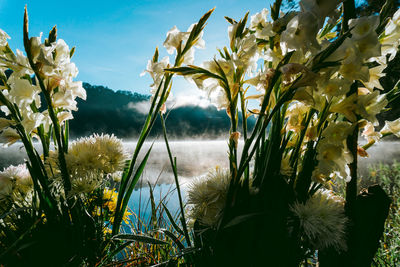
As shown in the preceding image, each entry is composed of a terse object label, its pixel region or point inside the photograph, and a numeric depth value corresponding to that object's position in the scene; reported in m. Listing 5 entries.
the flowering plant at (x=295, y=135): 0.37
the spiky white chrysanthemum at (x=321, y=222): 0.41
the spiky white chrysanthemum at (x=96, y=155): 0.54
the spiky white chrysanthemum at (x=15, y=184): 0.66
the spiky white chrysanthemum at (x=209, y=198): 0.47
